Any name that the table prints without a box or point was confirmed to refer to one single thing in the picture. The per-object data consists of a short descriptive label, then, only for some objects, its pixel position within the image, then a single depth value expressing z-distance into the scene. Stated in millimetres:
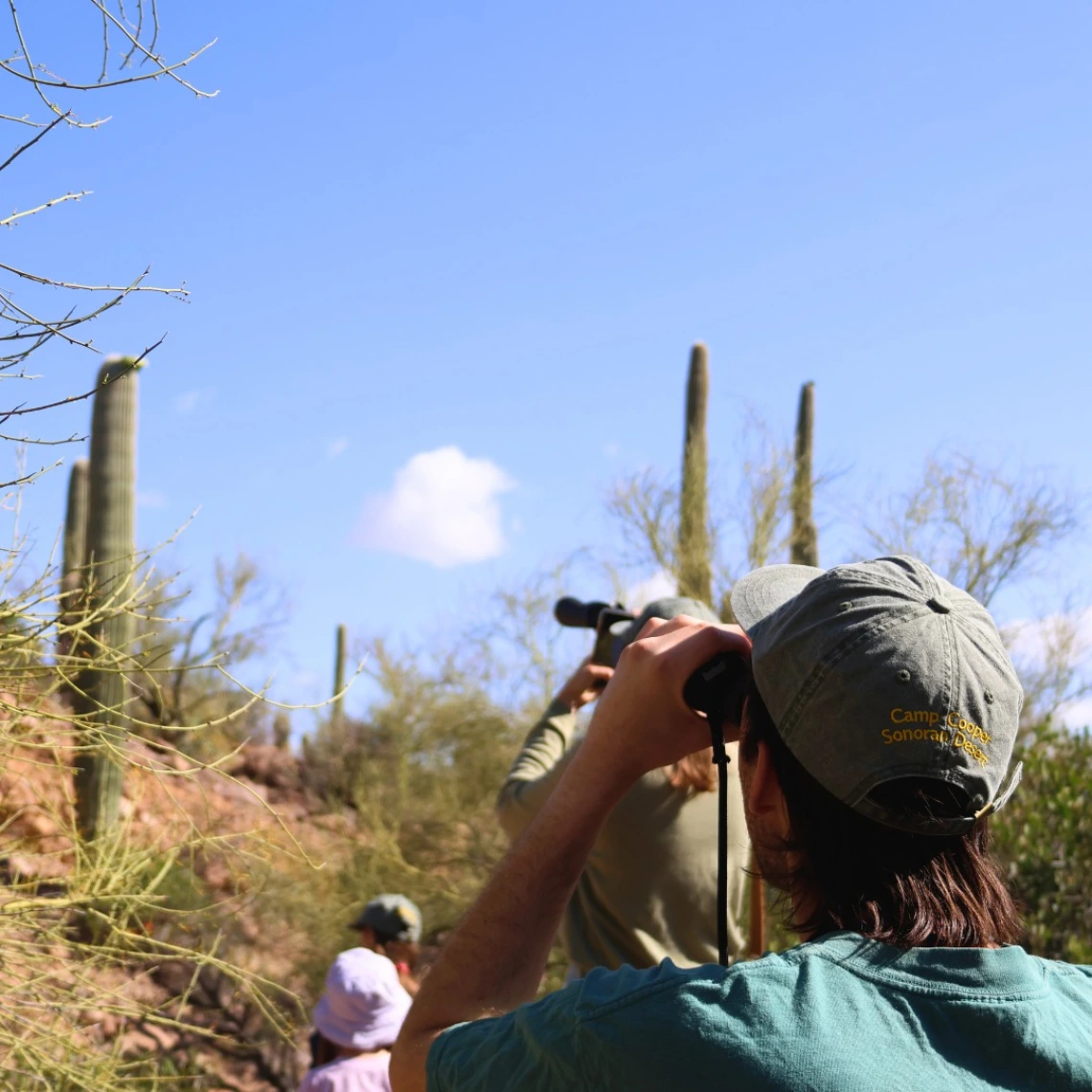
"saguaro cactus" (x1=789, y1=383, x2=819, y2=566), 14383
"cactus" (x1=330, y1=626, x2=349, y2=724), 24517
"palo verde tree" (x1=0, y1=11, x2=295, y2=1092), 2303
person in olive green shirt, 3174
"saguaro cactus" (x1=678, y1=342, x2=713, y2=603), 13820
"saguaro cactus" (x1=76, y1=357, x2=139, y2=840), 8695
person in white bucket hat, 4086
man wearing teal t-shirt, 1012
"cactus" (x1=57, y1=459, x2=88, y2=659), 15711
